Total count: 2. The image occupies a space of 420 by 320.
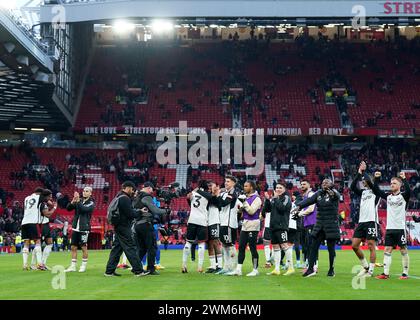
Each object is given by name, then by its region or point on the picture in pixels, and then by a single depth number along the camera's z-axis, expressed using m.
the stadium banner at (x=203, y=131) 57.81
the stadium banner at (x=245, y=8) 49.88
